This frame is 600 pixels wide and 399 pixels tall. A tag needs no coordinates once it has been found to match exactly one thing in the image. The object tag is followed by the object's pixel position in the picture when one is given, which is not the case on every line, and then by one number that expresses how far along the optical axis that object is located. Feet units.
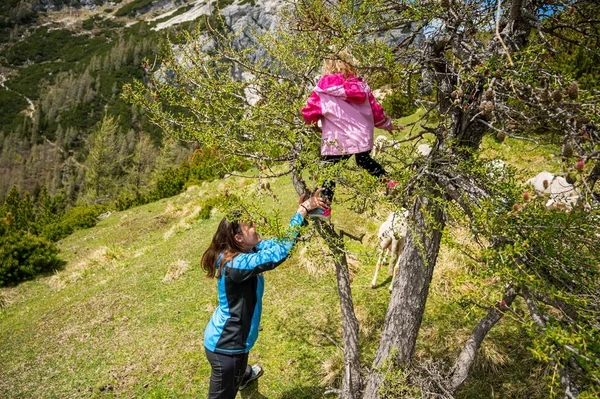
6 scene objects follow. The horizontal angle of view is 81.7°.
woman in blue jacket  10.86
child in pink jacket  10.85
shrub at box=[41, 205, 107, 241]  59.52
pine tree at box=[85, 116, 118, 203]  143.33
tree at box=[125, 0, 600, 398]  5.93
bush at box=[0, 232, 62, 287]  38.50
